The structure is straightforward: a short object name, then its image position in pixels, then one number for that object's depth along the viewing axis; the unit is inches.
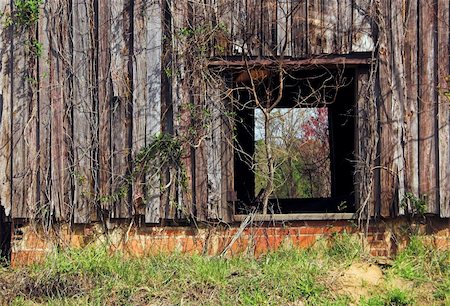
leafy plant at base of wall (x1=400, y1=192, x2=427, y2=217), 471.5
